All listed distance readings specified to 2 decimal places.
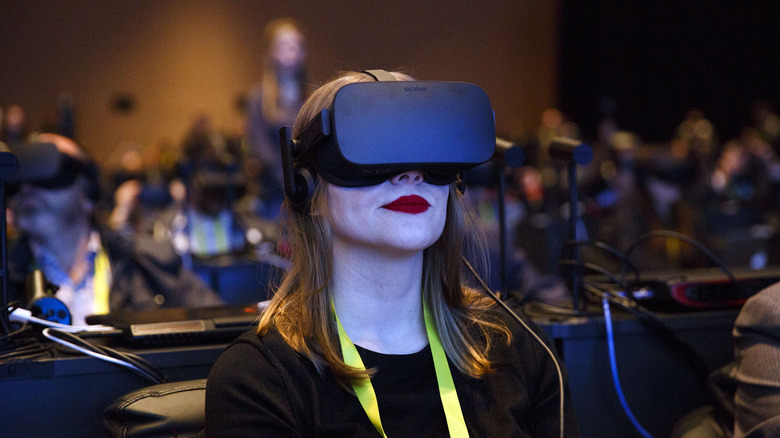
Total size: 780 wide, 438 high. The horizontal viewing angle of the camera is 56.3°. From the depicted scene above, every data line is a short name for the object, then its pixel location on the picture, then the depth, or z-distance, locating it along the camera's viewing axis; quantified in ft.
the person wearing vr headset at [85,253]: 7.08
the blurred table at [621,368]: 4.21
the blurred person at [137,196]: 13.93
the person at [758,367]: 4.09
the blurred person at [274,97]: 13.14
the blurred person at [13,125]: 21.36
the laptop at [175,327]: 4.26
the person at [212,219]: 11.44
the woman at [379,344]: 3.26
